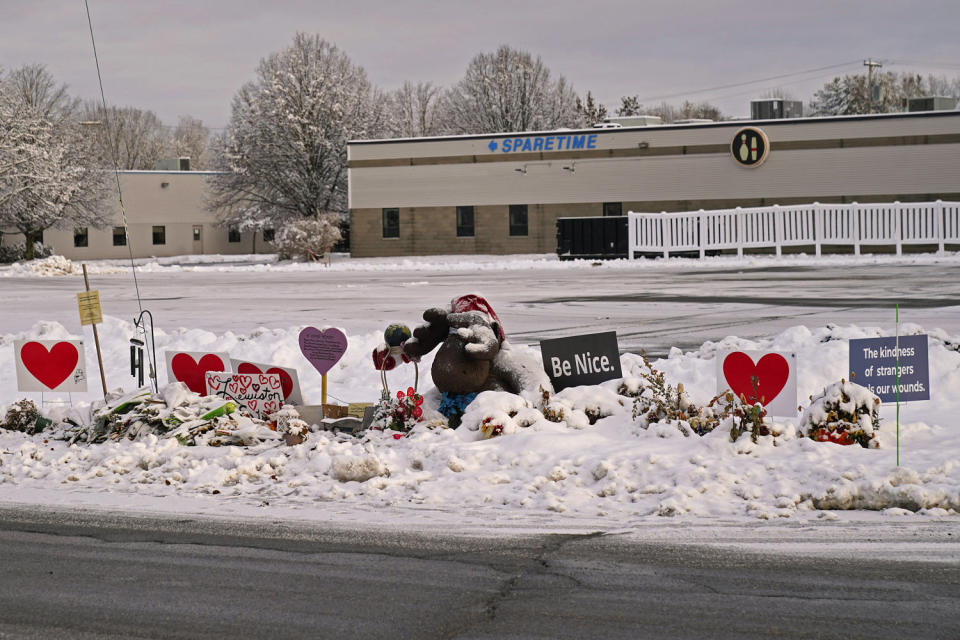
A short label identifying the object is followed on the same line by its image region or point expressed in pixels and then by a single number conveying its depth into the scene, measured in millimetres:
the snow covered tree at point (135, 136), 111881
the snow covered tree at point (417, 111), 103062
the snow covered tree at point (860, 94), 99750
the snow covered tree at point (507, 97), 76875
